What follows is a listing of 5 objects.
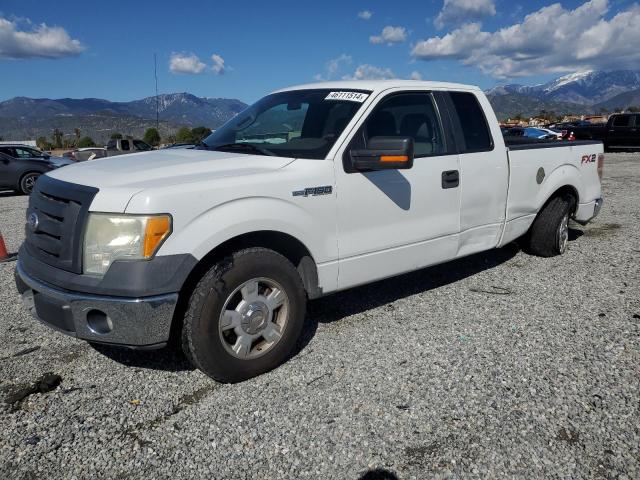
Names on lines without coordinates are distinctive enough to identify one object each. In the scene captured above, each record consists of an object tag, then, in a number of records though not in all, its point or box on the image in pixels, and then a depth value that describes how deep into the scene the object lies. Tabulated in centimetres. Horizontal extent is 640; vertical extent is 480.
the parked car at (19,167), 1318
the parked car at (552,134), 2580
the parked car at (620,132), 2216
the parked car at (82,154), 1630
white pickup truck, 264
